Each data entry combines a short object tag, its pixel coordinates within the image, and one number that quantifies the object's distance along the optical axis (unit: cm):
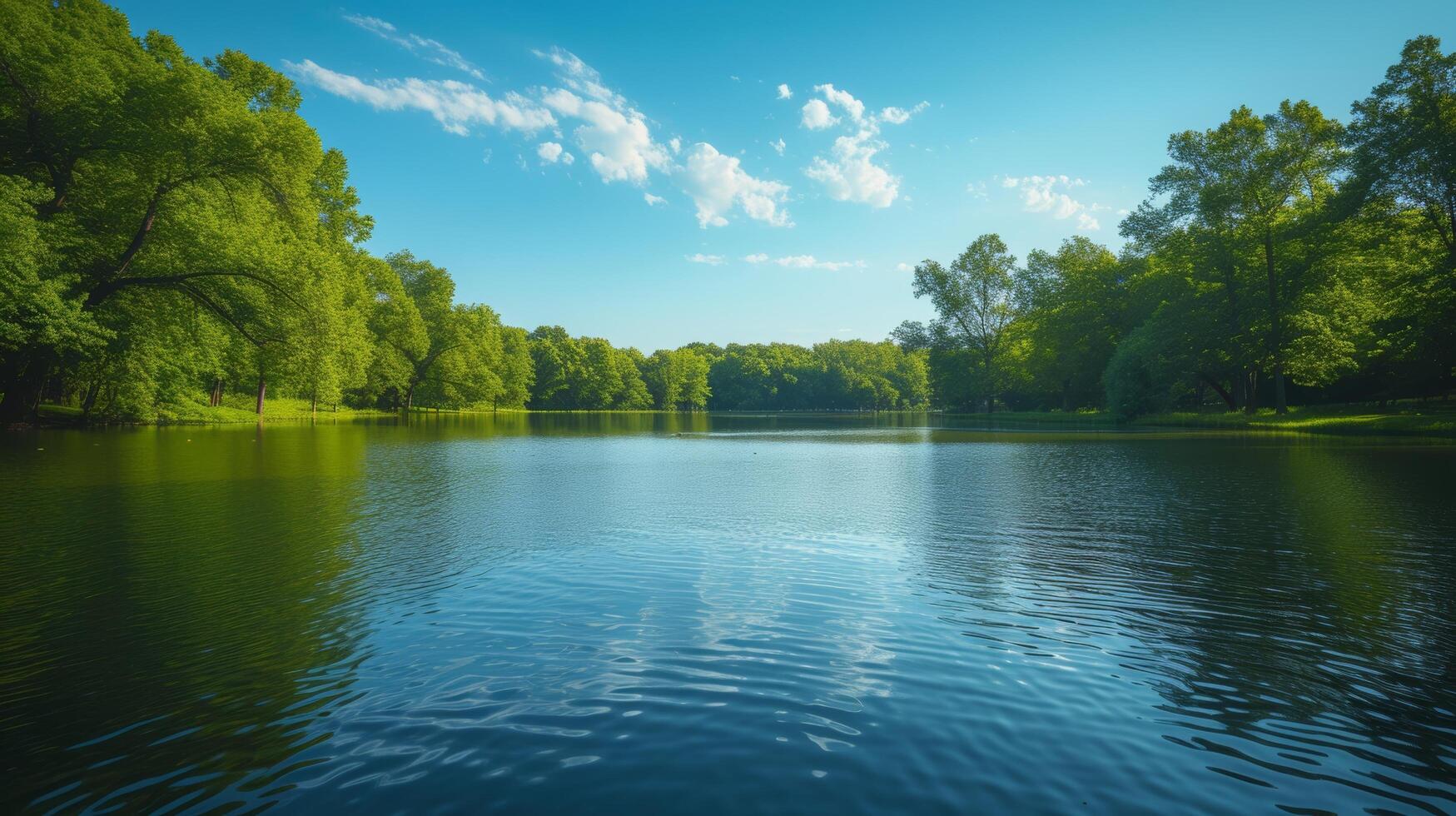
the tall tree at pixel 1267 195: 4916
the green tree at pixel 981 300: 9531
